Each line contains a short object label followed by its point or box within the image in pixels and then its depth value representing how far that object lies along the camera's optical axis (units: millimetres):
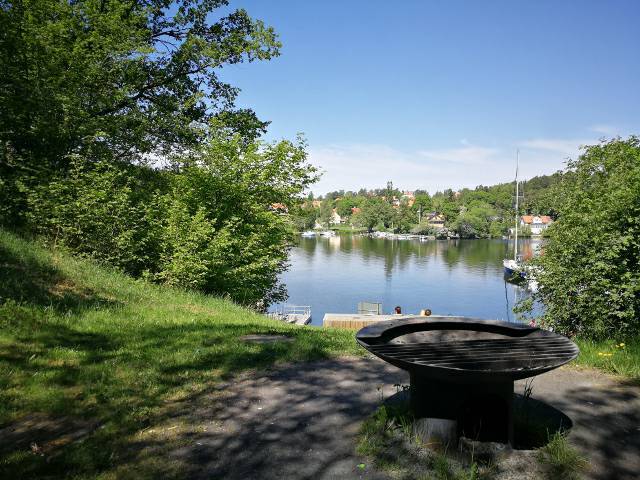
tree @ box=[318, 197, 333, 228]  188925
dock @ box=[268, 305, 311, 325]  28812
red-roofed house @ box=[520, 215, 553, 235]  135525
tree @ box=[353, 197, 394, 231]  158000
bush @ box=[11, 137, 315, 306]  11406
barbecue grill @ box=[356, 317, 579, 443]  3043
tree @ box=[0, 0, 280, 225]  11797
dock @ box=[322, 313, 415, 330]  23656
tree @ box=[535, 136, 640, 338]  7090
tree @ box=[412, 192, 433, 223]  179125
